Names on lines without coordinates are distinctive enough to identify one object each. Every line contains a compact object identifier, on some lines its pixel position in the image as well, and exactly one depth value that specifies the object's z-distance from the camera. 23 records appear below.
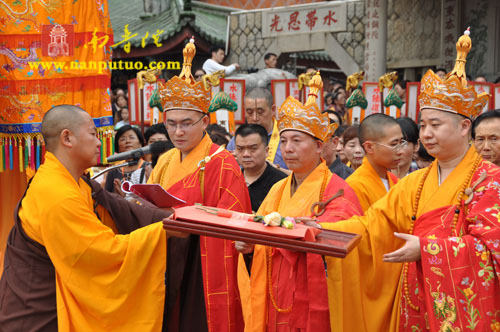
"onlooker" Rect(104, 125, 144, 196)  6.38
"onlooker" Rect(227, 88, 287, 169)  6.14
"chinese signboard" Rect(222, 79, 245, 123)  8.80
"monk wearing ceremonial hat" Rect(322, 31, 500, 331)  2.95
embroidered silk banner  4.95
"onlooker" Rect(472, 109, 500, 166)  4.06
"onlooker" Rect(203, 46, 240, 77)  12.17
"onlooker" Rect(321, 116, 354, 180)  5.23
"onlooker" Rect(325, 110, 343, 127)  6.88
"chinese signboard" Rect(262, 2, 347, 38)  13.59
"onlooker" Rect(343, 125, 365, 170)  5.57
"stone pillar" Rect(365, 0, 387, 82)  12.66
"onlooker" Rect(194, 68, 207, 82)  11.08
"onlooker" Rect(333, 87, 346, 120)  10.44
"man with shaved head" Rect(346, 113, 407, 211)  4.29
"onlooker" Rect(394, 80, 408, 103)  9.95
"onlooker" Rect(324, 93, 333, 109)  10.49
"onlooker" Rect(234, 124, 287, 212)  5.07
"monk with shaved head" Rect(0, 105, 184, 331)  3.17
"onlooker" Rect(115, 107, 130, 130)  10.29
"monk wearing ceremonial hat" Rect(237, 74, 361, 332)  3.45
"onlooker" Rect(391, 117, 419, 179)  4.59
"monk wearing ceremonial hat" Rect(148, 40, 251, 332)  3.69
